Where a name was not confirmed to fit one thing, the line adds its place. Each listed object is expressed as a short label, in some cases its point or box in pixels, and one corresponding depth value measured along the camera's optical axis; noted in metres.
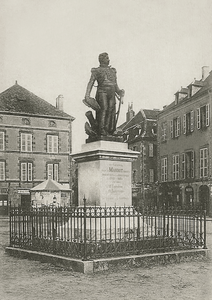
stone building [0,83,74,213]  42.03
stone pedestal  9.84
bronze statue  10.54
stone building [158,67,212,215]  32.62
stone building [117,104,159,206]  47.58
